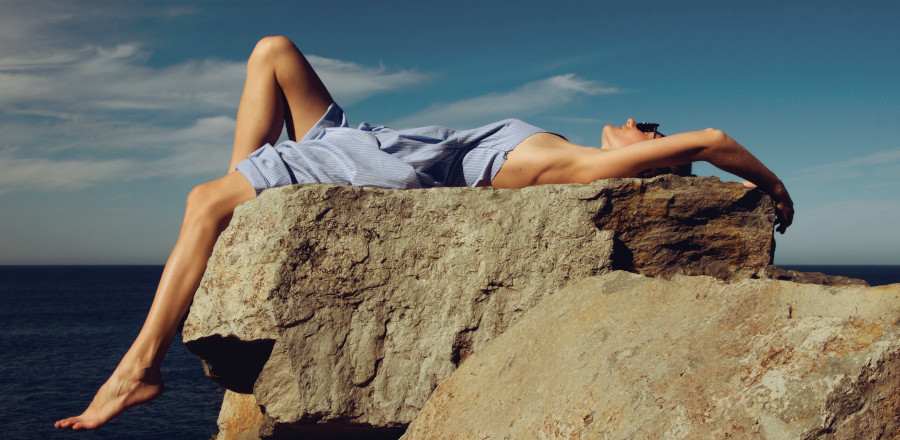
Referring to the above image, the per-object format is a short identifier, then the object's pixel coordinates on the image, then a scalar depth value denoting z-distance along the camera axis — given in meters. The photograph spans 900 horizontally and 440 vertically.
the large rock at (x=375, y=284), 2.48
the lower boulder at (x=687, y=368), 1.47
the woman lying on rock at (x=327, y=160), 2.60
